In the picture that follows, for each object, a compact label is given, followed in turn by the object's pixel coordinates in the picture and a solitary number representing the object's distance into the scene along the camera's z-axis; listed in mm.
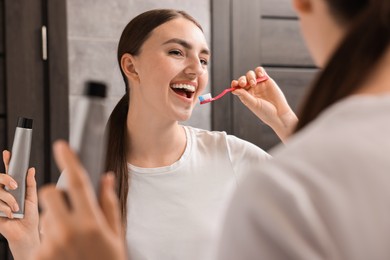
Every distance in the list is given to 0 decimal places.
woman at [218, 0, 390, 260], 430
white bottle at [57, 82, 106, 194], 535
